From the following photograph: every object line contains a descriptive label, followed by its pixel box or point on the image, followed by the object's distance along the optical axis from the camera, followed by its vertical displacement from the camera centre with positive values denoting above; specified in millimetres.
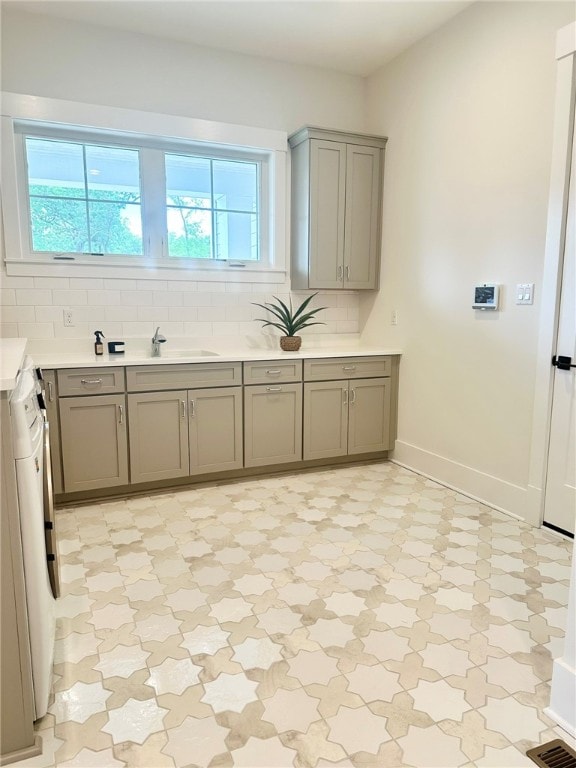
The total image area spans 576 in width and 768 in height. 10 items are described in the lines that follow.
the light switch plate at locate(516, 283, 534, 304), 2867 +47
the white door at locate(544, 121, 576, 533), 2662 -582
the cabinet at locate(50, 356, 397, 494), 3100 -774
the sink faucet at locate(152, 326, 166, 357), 3561 -296
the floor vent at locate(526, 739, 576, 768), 1396 -1233
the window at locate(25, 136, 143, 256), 3430 +686
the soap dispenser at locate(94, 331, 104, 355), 3395 -297
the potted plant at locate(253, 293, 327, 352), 3893 -150
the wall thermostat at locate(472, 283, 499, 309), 3080 +32
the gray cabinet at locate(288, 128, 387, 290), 3848 +700
